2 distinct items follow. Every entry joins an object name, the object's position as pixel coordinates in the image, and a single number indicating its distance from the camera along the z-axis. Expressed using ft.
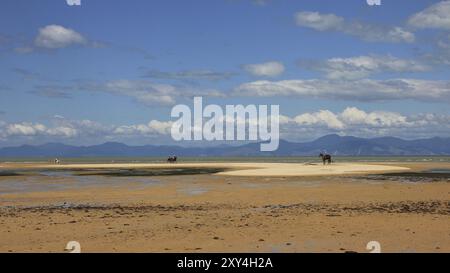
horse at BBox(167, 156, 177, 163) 414.27
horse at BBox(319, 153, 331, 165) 295.03
